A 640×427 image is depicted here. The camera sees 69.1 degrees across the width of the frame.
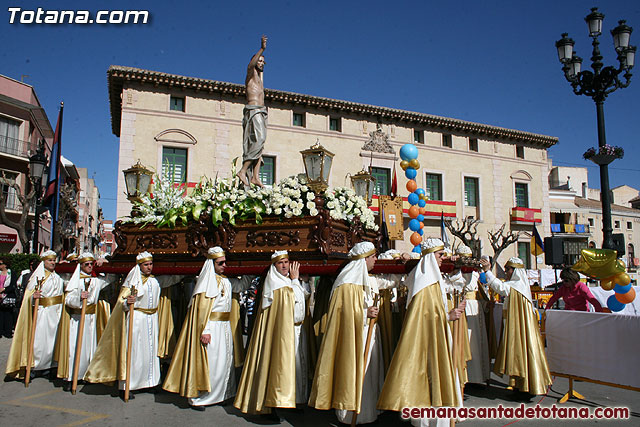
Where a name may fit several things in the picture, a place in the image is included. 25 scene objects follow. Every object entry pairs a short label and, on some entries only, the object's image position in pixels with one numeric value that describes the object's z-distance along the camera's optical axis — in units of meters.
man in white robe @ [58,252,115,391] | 7.11
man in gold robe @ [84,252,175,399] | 6.43
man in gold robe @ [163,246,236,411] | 5.86
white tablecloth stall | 5.76
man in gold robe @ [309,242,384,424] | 4.87
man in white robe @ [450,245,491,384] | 6.96
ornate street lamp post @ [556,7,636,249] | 8.62
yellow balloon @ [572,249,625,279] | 6.89
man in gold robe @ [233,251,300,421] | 5.23
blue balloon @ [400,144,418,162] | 12.03
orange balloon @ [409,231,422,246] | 11.94
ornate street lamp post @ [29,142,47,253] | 11.69
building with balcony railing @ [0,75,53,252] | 25.45
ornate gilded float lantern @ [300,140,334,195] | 6.56
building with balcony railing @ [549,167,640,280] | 36.38
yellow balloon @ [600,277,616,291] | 7.07
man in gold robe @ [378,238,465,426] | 4.47
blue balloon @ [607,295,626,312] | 7.59
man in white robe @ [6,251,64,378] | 7.45
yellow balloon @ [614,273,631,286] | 6.88
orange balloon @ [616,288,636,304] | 7.01
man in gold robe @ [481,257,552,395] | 6.39
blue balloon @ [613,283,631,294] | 7.02
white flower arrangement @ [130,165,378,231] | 6.24
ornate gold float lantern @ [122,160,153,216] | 8.60
